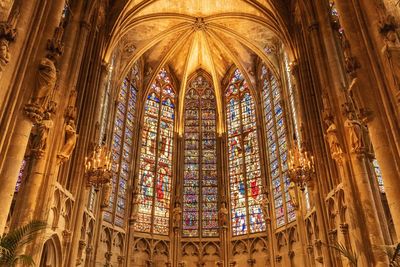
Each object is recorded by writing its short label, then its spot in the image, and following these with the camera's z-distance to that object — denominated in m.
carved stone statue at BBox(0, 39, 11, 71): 8.19
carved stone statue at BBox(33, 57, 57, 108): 9.70
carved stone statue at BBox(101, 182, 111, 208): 17.85
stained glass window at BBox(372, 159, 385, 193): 13.19
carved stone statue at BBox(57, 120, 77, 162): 12.25
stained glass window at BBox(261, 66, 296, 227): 20.12
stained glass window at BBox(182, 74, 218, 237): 22.00
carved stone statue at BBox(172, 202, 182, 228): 20.96
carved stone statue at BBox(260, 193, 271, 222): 20.39
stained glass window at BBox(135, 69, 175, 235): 21.47
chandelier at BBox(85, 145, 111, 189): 15.02
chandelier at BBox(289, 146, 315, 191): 14.95
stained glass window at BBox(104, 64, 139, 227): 20.17
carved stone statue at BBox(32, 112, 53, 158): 11.16
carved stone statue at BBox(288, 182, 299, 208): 18.17
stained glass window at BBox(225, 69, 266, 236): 21.45
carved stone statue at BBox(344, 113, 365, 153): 11.34
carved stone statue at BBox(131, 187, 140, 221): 20.28
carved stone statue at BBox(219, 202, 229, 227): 21.11
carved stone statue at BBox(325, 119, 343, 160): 12.11
